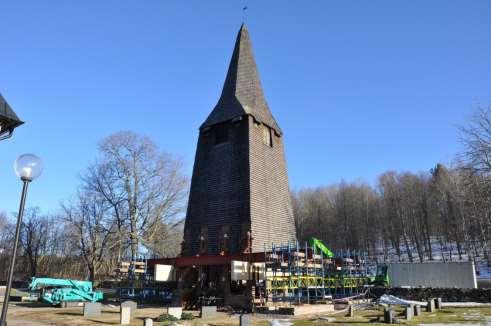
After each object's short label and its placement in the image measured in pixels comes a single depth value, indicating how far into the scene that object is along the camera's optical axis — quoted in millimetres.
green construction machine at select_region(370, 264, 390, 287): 31084
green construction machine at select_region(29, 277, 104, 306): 21953
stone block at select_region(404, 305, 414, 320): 15337
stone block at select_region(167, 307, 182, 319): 15359
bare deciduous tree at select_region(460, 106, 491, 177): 24906
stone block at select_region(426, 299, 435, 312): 18359
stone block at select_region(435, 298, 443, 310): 19812
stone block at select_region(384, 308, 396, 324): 13898
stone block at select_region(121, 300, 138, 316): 16377
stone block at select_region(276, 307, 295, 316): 16797
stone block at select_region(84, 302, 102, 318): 16172
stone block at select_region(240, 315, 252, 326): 12172
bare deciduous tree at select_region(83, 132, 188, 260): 35281
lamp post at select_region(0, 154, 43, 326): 6504
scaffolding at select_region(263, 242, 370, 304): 18781
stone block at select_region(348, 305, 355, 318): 16547
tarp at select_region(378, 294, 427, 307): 22353
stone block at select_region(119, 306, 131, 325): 14016
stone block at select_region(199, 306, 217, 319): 16094
